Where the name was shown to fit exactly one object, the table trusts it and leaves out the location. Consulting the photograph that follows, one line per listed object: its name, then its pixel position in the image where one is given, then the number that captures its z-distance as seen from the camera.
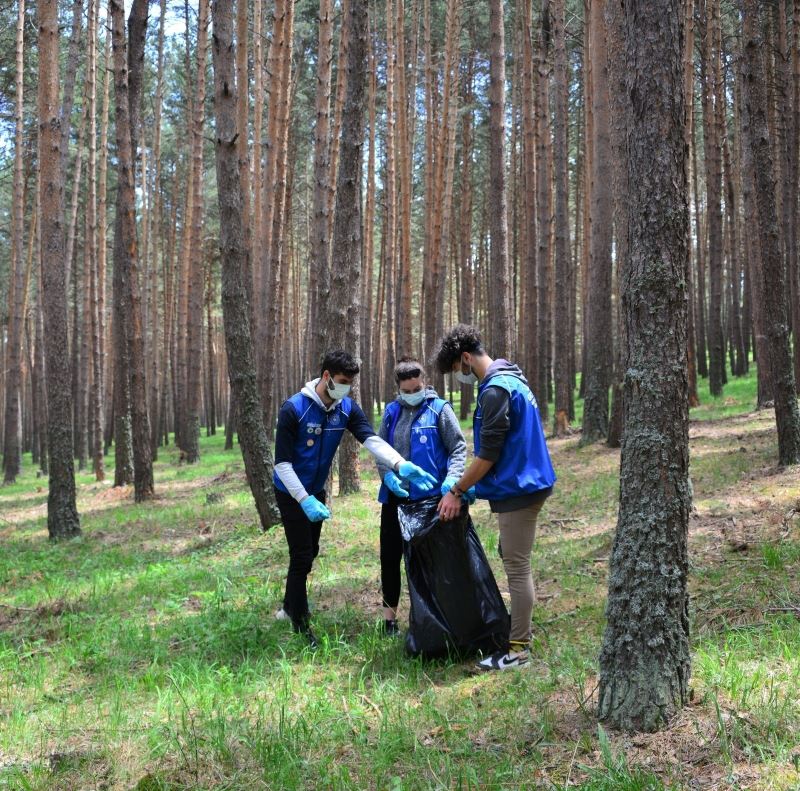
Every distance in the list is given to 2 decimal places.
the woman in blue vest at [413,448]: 4.88
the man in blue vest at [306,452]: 4.92
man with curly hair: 4.14
